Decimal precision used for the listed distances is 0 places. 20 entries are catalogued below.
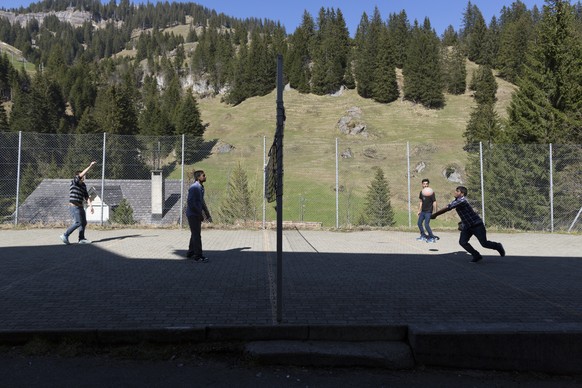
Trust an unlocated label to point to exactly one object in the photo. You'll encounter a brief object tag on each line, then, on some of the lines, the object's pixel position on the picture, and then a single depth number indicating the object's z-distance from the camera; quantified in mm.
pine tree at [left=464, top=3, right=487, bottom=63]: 123062
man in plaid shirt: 8852
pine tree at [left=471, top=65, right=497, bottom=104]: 88875
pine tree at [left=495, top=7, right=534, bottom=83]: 102312
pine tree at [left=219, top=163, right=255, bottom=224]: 16969
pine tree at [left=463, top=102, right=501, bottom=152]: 47781
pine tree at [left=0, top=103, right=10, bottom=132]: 72312
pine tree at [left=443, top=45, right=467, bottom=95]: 102419
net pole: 4473
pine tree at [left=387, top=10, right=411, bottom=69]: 116925
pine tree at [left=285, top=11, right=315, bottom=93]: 115288
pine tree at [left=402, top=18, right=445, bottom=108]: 95000
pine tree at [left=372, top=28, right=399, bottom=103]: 99812
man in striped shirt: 10672
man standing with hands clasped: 8516
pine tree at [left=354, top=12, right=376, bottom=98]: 104750
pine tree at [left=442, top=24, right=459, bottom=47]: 132762
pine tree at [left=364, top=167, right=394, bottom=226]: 17934
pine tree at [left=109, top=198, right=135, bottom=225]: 16219
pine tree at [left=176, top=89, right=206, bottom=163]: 86812
